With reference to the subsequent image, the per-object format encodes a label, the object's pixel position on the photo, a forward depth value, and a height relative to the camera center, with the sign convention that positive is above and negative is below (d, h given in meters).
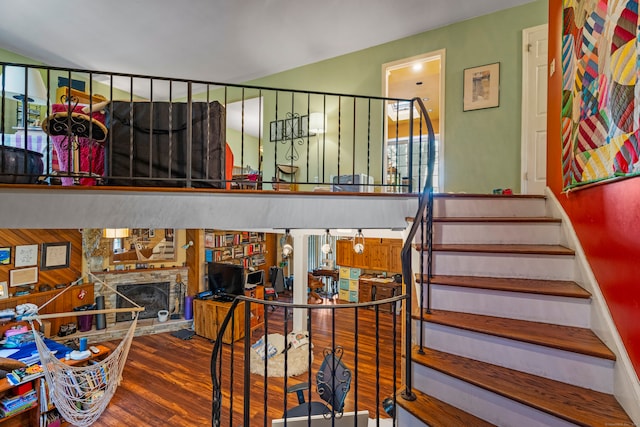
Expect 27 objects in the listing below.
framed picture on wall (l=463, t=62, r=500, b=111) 3.81 +1.68
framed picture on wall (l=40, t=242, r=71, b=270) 5.01 -0.77
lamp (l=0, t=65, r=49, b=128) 2.83 +1.26
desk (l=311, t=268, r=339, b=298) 8.80 -1.88
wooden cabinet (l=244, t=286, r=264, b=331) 6.46 -2.18
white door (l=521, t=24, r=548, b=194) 3.55 +1.29
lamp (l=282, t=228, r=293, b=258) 4.64 -0.57
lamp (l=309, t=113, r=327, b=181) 4.96 +1.49
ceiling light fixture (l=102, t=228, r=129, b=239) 4.65 -0.35
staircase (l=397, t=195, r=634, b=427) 1.32 -0.62
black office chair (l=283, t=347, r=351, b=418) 2.22 -1.40
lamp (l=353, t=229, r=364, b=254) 4.70 -0.54
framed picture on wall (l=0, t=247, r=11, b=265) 4.53 -0.70
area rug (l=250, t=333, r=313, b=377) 4.59 -2.40
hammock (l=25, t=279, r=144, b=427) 2.97 -1.86
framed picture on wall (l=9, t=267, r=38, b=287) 4.61 -1.05
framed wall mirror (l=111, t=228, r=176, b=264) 6.15 -0.77
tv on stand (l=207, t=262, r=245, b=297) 6.17 -1.41
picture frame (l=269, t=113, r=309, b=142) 5.30 +1.57
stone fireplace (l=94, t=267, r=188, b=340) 5.83 -1.70
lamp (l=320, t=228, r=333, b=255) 4.52 -0.53
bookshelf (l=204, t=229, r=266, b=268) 6.90 -0.90
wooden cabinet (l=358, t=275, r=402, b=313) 7.49 -1.92
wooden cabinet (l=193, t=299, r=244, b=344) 5.82 -2.11
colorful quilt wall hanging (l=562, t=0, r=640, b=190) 1.26 +0.65
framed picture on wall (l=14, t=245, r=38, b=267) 4.70 -0.73
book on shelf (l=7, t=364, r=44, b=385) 3.25 -1.83
